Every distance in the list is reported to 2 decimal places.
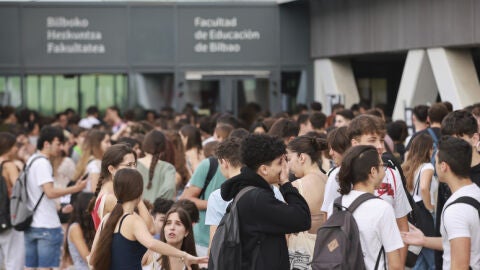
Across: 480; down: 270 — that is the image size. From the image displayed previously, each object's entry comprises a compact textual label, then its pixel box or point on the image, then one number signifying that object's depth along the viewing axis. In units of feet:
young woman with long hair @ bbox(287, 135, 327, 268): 38.68
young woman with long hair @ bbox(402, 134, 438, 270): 47.22
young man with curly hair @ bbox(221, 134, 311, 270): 31.55
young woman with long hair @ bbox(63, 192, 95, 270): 48.89
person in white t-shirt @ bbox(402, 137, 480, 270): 31.80
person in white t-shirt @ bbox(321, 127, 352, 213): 37.65
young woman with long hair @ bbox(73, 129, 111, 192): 58.70
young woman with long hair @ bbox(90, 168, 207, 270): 35.89
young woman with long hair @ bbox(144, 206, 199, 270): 40.78
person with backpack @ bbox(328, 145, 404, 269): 31.19
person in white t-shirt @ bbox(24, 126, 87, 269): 55.99
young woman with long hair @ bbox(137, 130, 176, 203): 53.60
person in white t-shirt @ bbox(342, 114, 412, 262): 37.05
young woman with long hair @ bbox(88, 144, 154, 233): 40.84
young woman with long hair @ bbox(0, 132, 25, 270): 56.47
